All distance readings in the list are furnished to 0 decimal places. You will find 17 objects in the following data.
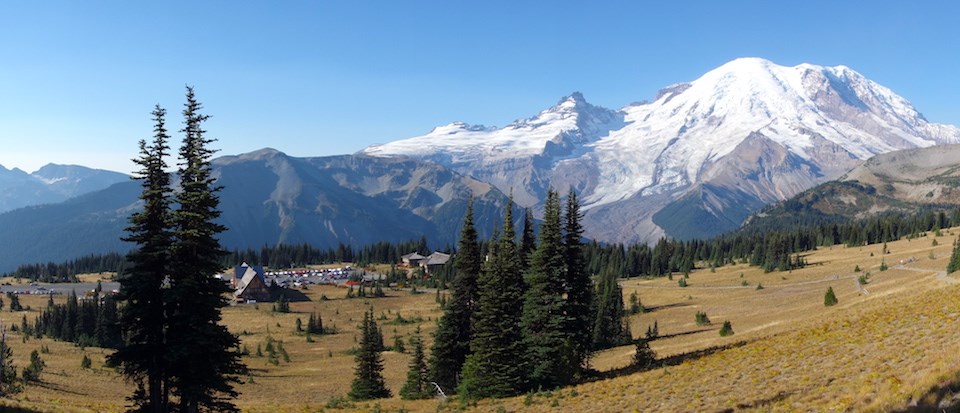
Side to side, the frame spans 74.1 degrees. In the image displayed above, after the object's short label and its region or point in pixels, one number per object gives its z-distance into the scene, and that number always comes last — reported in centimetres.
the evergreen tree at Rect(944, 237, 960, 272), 6150
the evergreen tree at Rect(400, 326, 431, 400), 4875
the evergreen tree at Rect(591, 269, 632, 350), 7256
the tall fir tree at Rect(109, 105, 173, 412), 2708
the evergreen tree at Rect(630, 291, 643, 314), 10506
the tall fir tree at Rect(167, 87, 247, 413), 2708
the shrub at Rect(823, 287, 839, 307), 6019
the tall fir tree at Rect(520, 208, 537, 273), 5150
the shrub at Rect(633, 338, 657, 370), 4403
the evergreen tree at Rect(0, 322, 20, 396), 4234
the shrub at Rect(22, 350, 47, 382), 5284
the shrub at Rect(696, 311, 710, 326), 7556
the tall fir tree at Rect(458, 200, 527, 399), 4144
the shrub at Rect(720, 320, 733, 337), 5459
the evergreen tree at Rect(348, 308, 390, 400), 5053
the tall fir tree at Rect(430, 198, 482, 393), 4859
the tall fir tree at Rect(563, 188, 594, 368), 4422
